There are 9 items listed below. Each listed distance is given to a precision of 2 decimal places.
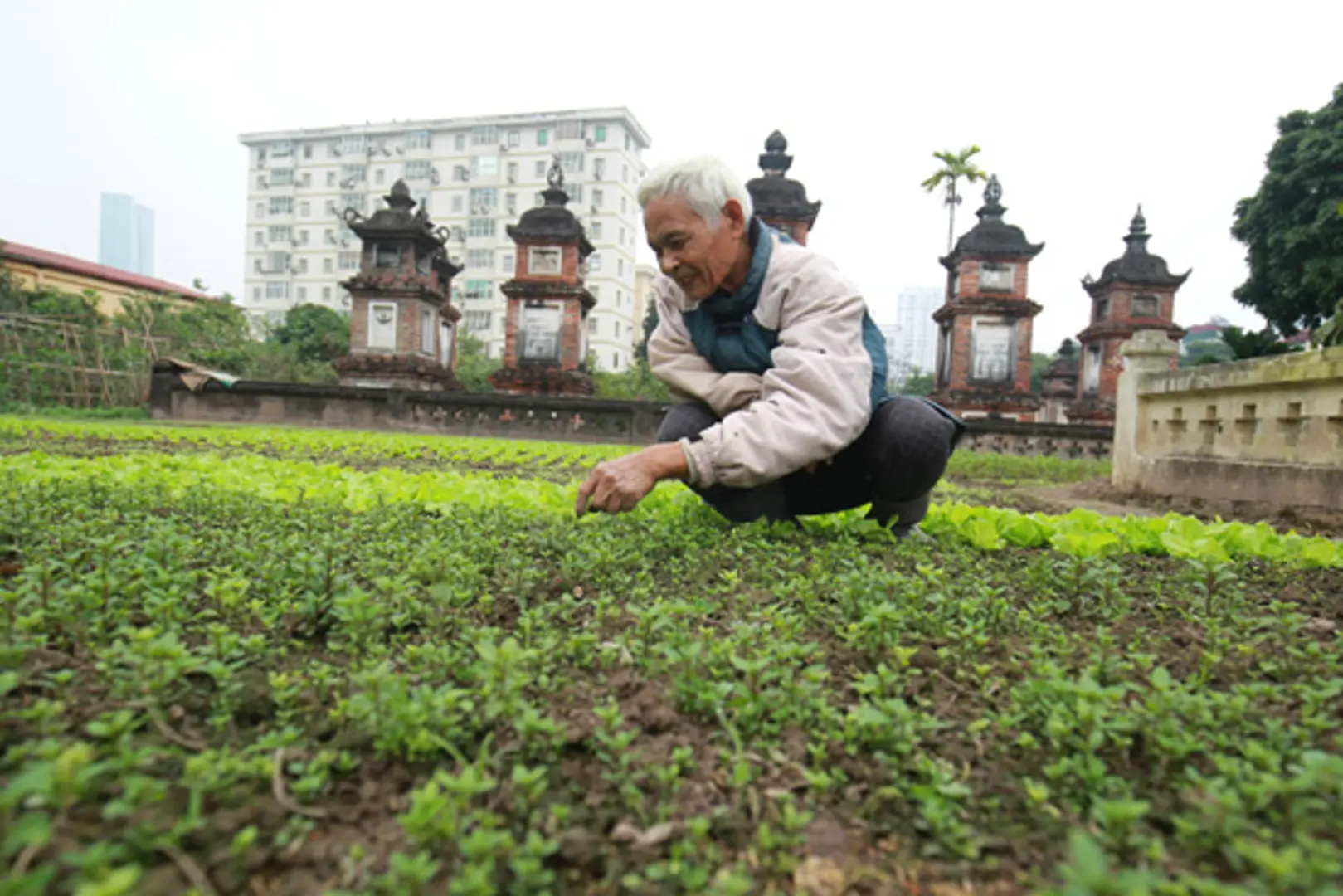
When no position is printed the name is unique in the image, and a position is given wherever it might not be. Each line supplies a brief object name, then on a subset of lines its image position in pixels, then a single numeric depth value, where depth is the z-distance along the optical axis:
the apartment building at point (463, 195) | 53.91
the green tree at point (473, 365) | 32.39
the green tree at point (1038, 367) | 48.54
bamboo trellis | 17.28
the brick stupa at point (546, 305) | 18.39
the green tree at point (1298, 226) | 18.86
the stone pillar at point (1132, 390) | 6.63
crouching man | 2.24
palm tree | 28.02
